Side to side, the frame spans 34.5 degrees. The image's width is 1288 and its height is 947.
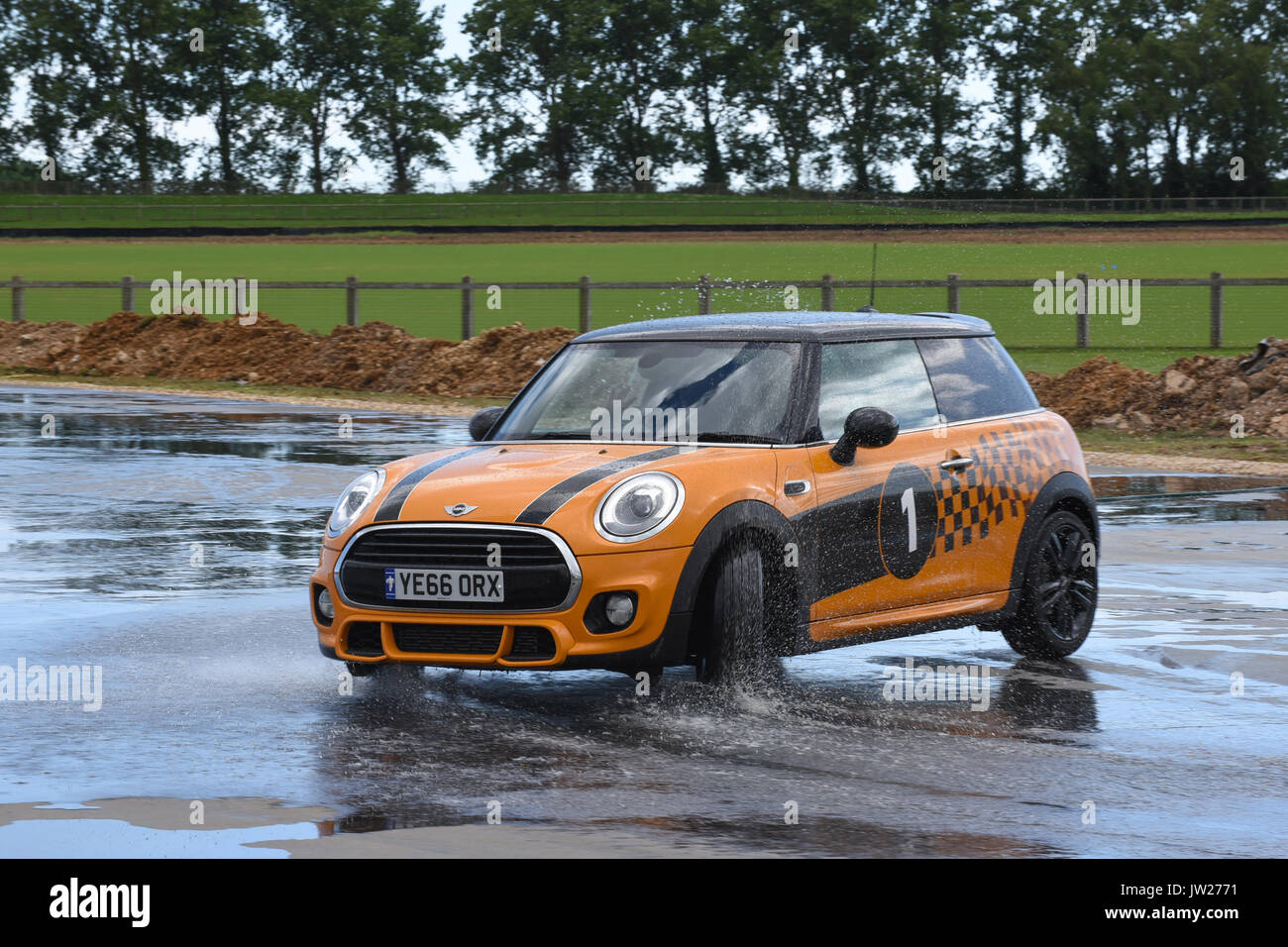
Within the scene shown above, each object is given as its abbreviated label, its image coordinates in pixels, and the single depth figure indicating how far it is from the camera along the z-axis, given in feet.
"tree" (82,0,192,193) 399.24
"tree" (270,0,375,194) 404.77
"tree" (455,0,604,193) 408.05
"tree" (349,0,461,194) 406.41
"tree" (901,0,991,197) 392.68
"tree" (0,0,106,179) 397.19
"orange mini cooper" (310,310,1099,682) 26.35
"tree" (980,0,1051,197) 385.09
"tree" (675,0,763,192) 408.05
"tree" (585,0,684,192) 406.41
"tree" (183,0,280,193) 404.77
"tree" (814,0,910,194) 394.52
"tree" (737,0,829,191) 403.34
